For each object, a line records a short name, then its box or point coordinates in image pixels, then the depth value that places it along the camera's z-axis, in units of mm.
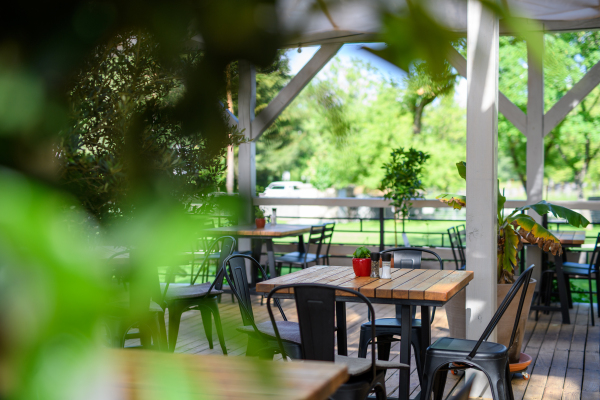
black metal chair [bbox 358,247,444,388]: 2955
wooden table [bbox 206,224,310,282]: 5395
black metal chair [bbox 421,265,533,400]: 2455
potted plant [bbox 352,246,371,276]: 2891
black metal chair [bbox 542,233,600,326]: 5020
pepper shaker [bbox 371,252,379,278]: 2879
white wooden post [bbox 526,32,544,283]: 5598
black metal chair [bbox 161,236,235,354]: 3463
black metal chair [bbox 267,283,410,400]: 2074
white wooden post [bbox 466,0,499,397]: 3086
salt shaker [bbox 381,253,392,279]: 2854
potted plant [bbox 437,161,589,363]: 3502
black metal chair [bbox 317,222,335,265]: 5770
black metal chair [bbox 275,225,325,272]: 5715
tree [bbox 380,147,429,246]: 6180
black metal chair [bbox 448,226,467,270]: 5198
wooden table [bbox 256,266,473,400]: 2455
